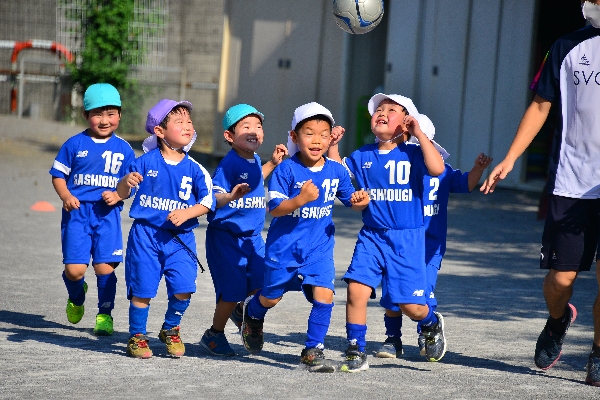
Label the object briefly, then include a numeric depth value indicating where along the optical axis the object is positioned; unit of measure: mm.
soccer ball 18031
